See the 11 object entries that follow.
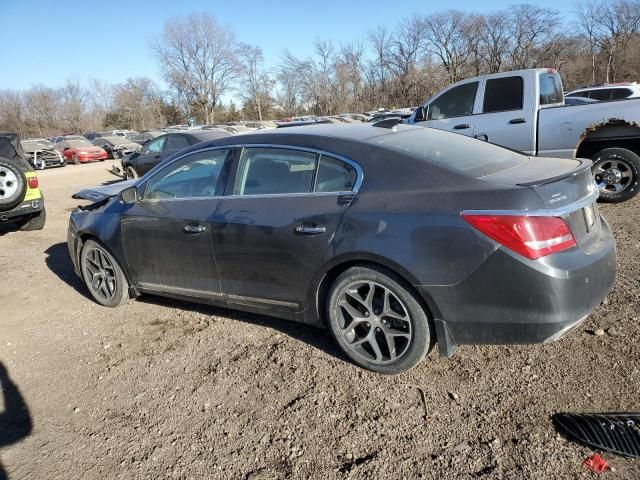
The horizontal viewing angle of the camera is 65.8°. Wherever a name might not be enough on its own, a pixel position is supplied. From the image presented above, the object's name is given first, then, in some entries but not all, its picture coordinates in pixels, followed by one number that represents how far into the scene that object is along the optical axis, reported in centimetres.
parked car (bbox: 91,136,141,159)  2848
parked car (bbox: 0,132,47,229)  704
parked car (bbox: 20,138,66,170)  2495
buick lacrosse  264
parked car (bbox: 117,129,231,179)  1240
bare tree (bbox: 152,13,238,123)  7125
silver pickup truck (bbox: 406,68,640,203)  666
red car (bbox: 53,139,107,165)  2733
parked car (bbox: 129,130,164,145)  3494
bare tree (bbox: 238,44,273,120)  7319
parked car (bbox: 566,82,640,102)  1719
